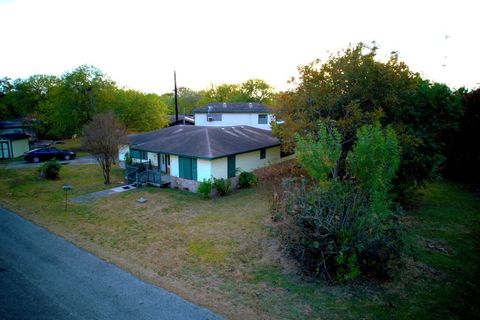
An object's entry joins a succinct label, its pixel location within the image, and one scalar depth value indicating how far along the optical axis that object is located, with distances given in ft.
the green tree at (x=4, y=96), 178.81
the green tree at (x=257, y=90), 210.38
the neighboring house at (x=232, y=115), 123.85
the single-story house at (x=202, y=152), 63.57
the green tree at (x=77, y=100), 118.01
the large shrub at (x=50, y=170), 73.61
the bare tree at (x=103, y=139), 65.77
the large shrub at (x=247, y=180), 66.20
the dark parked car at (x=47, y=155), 97.96
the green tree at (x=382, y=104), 51.11
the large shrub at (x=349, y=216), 27.63
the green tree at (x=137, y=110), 119.14
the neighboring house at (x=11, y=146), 108.17
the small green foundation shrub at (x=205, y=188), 57.44
